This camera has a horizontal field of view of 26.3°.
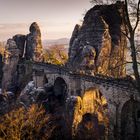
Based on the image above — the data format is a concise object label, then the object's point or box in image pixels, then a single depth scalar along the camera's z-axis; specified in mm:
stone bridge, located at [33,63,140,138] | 34375
